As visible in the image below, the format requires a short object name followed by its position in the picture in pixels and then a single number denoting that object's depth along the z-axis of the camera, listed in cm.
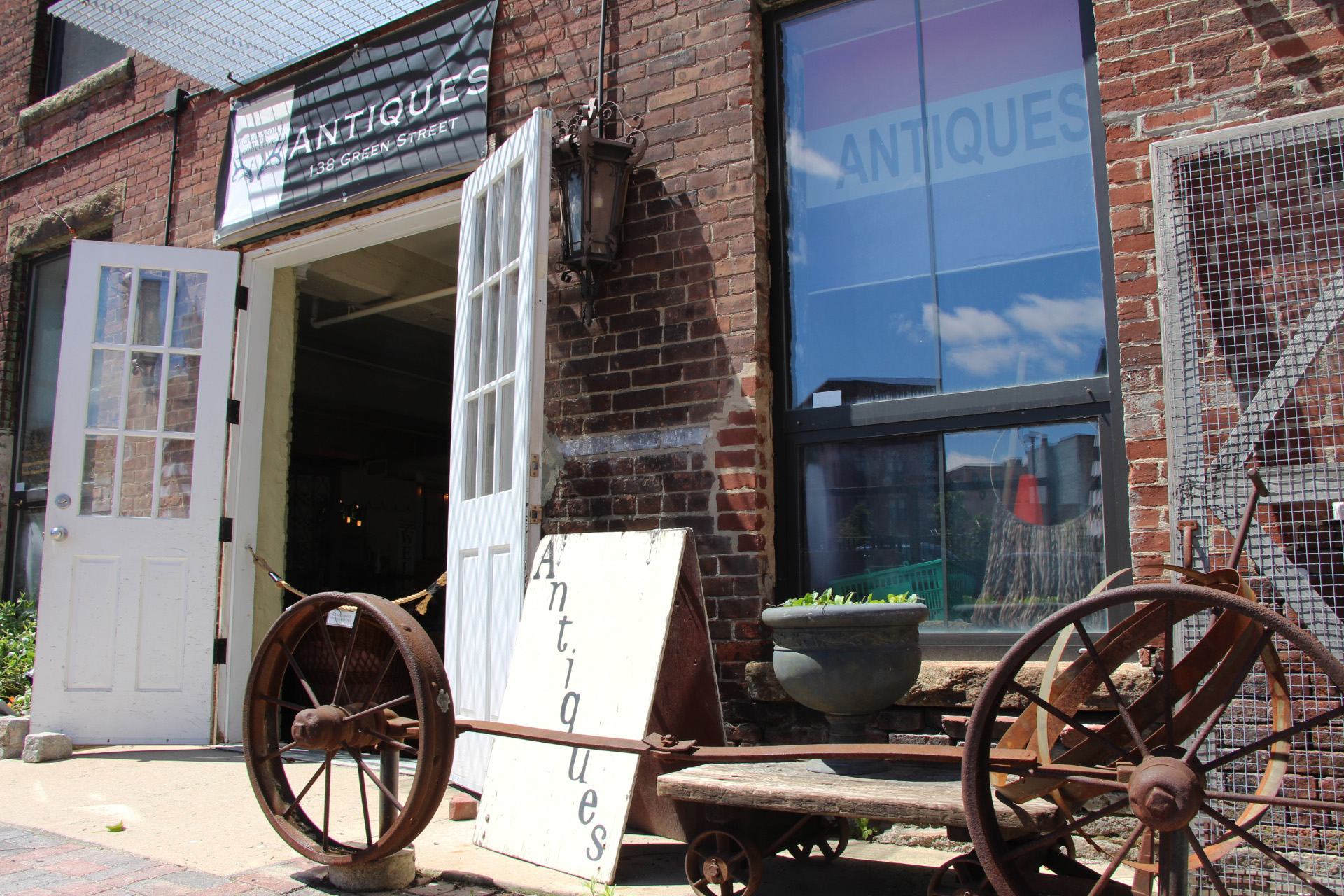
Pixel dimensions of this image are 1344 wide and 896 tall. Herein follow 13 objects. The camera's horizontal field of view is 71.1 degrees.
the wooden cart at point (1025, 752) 184
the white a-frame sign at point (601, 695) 281
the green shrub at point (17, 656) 564
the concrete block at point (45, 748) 457
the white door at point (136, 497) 493
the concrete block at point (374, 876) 258
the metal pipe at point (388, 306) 664
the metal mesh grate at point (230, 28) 485
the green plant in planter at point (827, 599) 279
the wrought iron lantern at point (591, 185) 397
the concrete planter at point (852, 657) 257
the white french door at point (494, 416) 371
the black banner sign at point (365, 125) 461
